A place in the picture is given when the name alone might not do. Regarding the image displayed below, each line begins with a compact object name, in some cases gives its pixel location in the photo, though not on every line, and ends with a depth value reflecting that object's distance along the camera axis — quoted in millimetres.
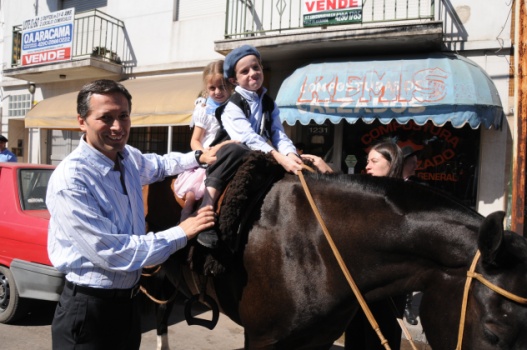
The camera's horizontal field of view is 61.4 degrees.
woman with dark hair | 3162
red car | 4430
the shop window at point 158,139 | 10943
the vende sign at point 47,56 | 11719
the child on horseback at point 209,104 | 3510
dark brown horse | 1692
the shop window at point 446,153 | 7817
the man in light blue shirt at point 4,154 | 8805
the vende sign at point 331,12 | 7766
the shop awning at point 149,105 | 8906
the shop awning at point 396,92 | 6664
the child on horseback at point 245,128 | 2527
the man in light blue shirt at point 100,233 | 1785
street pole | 6378
